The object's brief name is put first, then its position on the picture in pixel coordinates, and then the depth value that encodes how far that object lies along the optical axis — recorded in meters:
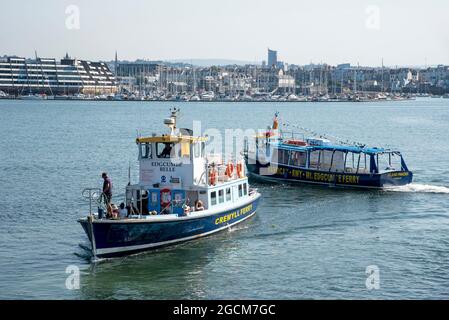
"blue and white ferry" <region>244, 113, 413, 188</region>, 47.75
